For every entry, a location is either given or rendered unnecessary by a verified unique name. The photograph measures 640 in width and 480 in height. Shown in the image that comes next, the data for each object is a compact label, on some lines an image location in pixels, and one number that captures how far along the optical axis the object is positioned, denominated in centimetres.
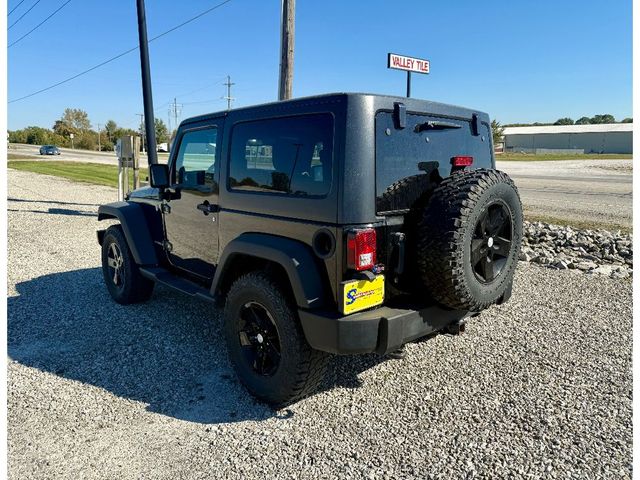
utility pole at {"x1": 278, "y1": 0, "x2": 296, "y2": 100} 823
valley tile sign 876
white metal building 7688
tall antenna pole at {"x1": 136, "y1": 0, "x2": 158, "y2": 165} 1043
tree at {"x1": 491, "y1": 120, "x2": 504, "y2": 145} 7319
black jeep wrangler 270
